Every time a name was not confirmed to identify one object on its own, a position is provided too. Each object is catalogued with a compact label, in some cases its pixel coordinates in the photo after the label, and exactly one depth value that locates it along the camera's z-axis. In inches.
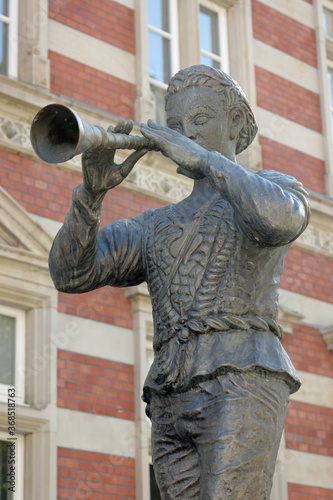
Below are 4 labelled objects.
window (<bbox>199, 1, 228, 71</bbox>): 830.8
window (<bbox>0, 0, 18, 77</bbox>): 678.1
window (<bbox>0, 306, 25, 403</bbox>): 606.2
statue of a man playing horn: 225.2
